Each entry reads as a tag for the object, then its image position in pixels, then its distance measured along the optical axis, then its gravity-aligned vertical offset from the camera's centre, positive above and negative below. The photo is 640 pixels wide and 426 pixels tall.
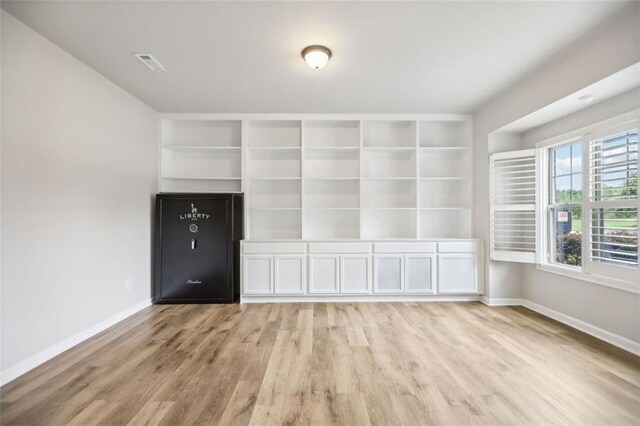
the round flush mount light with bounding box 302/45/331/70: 2.51 +1.40
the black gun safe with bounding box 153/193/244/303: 4.00 -0.51
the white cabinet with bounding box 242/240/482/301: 4.04 -0.79
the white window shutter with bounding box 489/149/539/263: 3.61 +0.10
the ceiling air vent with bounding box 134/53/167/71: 2.69 +1.47
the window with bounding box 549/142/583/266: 3.21 +0.11
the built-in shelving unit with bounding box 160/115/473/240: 4.49 +0.64
